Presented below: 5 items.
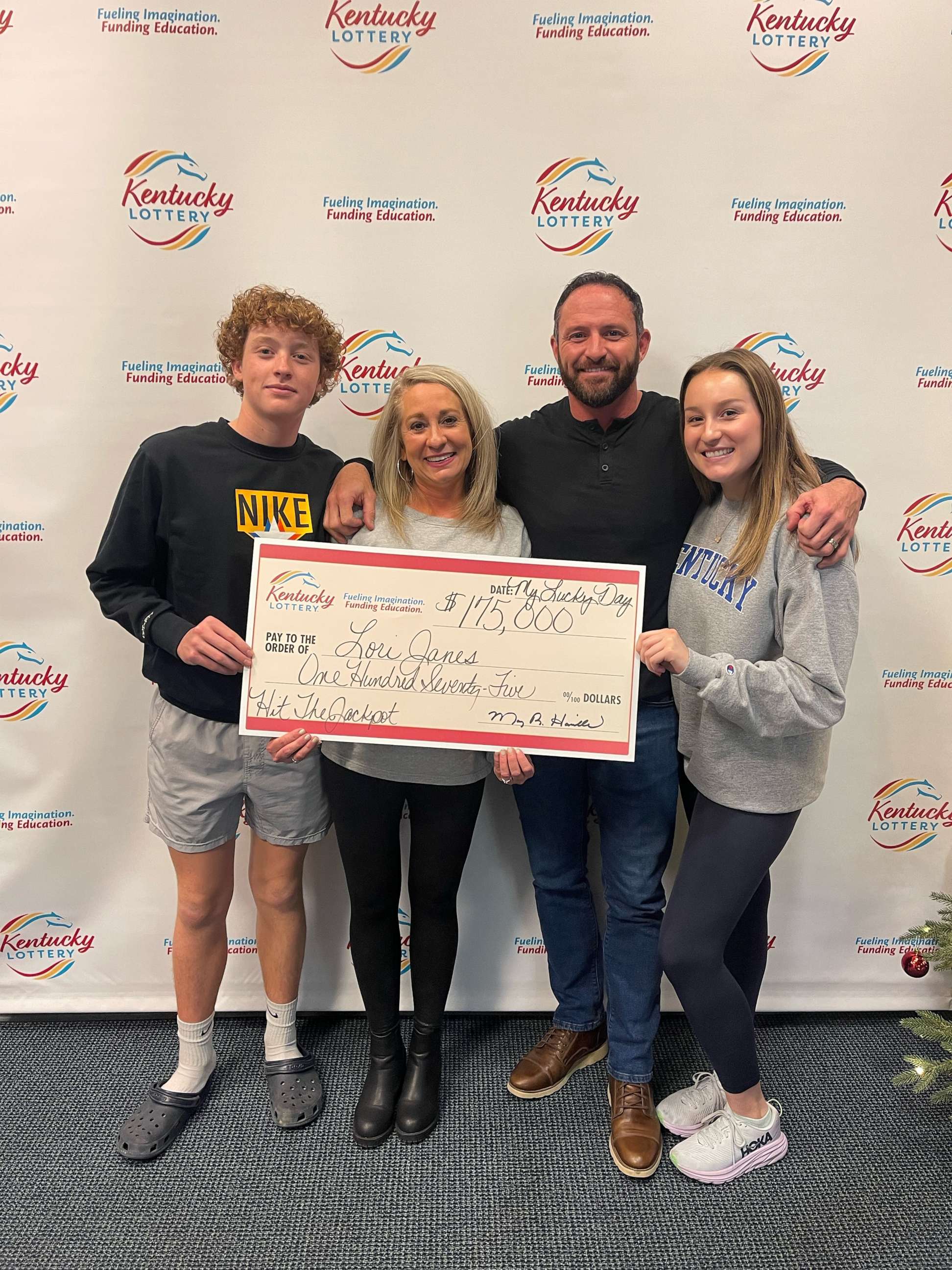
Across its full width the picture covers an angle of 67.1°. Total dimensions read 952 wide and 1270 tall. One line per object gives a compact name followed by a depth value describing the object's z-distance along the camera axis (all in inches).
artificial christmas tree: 67.4
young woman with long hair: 52.4
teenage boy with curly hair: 59.7
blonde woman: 59.1
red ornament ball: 73.0
